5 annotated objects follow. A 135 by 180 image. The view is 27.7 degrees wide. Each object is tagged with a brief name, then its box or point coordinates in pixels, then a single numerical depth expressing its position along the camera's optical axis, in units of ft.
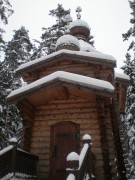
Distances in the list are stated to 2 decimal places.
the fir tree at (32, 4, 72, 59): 95.40
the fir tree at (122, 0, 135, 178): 82.30
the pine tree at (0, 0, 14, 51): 68.23
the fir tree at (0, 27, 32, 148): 78.07
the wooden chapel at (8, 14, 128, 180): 34.99
